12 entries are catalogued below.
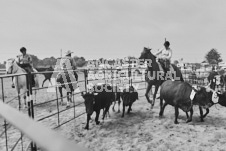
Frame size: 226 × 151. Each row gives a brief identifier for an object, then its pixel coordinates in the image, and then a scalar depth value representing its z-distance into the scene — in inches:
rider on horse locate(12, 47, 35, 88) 313.2
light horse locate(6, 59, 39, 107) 286.8
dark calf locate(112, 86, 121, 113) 257.1
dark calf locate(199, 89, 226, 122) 211.9
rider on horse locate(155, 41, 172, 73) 327.0
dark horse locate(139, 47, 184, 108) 305.9
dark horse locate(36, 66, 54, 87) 599.6
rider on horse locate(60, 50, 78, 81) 314.2
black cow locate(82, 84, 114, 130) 206.4
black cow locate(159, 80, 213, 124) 210.2
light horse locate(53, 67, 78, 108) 309.4
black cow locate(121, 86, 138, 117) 250.8
